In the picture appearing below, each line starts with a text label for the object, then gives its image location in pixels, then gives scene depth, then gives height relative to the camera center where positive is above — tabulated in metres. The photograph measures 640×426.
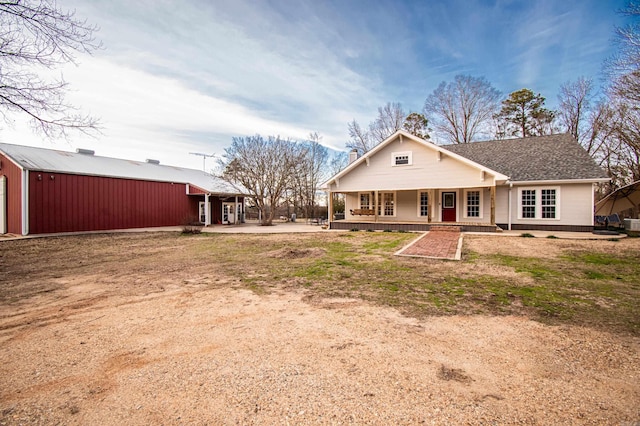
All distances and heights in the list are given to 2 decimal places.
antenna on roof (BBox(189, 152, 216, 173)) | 29.23 +5.24
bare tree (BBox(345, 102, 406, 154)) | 30.64 +8.68
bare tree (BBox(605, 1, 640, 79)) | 9.40 +5.65
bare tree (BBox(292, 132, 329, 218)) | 32.23 +3.86
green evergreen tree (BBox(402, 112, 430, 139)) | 30.30 +8.73
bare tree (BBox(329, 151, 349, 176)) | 35.09 +5.74
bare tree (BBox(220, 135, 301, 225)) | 24.08 +3.37
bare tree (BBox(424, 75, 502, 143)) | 27.84 +9.88
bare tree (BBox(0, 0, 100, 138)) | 6.88 +4.02
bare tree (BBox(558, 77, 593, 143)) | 24.27 +8.73
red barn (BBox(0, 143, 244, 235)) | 16.20 +1.06
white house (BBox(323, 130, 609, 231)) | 14.77 +1.28
